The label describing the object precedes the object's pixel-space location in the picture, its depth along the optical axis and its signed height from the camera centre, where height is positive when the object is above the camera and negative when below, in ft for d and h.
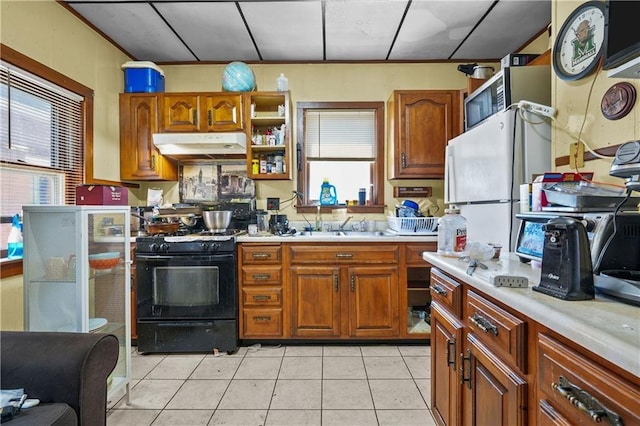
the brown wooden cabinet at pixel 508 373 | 2.02 -1.37
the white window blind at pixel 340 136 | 11.14 +2.60
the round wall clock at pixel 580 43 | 4.78 +2.66
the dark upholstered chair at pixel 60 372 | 3.84 -1.90
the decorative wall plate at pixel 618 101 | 4.26 +1.50
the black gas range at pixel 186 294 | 8.68 -2.19
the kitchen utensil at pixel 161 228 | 9.16 -0.43
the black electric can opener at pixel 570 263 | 2.64 -0.43
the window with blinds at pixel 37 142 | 6.40 +1.59
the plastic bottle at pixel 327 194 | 10.94 +0.61
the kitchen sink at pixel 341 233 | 9.47 -0.67
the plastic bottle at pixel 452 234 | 5.05 -0.37
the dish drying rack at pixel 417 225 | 9.62 -0.39
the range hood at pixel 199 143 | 9.41 +2.05
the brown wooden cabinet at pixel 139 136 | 10.00 +2.38
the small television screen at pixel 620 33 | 3.35 +1.89
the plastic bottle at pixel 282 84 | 10.13 +3.99
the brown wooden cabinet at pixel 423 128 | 9.81 +2.51
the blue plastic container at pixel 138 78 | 10.10 +4.19
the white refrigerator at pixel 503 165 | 5.83 +0.85
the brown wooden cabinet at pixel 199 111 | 10.00 +3.10
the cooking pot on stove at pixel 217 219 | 9.56 -0.19
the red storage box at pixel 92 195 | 6.24 +0.35
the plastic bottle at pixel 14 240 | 6.43 -0.52
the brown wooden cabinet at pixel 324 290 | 8.93 -2.14
